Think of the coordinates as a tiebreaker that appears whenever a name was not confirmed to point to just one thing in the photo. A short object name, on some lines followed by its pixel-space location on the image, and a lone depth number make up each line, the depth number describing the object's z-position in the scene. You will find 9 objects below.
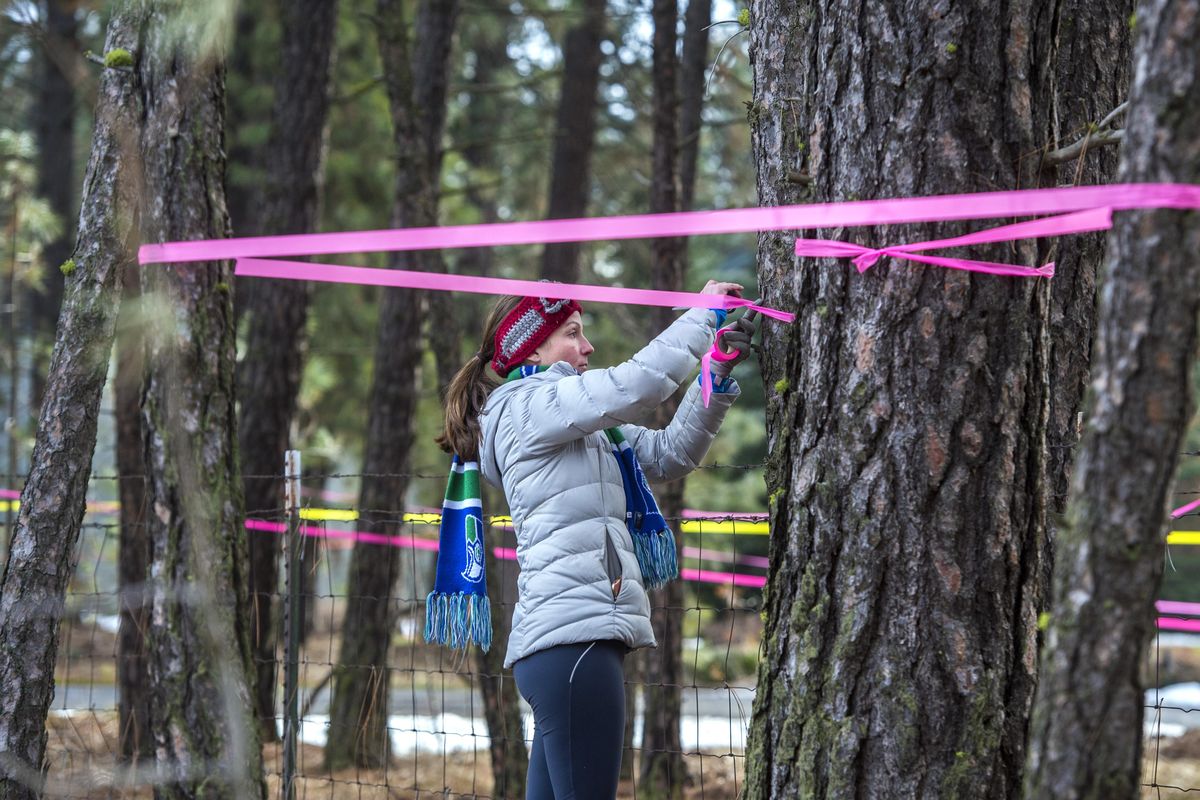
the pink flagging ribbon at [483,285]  5.50
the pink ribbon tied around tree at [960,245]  4.57
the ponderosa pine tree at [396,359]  12.61
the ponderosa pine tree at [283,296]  14.73
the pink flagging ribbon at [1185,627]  13.38
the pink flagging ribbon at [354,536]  12.95
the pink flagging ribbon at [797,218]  3.60
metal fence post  7.93
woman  5.37
